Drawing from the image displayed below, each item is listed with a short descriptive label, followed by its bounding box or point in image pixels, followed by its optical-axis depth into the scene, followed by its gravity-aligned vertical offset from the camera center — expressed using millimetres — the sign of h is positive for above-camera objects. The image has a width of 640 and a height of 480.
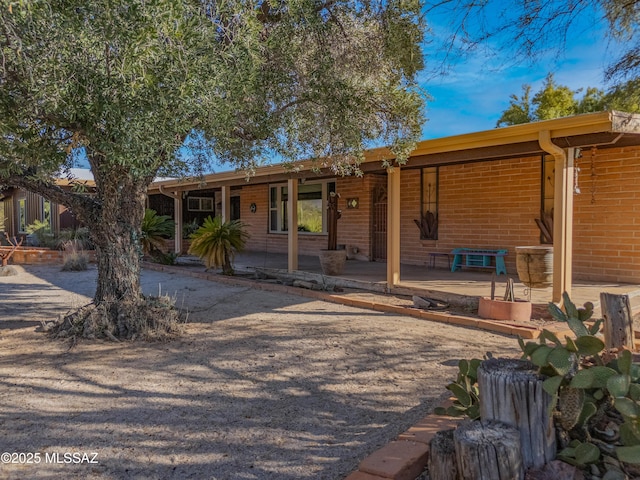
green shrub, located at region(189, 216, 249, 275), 10383 -233
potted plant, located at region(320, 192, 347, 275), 9508 -480
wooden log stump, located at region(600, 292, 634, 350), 4074 -813
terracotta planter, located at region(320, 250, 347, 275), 9492 -620
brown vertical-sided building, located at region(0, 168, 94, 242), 18656 +780
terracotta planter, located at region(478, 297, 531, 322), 6109 -1053
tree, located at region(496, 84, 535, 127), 25094 +6773
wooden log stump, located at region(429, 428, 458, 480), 2068 -1033
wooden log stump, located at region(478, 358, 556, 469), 2137 -839
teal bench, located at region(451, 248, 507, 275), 9461 -584
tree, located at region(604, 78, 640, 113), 5855 +1833
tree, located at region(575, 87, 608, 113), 23264 +6701
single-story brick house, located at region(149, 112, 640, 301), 6207 +709
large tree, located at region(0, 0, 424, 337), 3270 +1315
